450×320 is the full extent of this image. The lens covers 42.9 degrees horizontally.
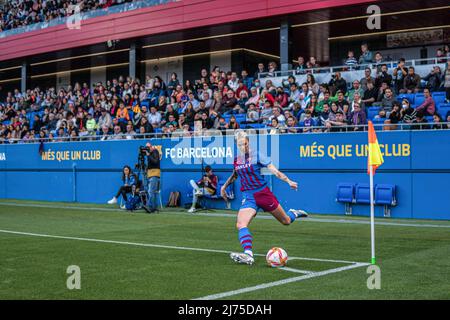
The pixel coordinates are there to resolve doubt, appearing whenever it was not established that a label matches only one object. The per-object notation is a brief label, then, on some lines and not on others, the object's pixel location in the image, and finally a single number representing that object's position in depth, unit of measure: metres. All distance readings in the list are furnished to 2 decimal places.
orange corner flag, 8.48
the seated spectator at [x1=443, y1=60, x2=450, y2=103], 17.89
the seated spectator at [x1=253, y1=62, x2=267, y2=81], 23.80
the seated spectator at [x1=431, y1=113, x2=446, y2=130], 16.56
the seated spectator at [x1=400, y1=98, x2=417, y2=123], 16.89
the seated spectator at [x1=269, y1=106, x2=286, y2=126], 19.55
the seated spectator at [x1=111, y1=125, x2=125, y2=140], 23.78
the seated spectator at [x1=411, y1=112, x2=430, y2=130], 16.84
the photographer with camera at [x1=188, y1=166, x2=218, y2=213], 20.28
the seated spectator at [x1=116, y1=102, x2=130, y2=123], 24.70
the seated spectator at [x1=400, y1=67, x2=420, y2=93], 18.50
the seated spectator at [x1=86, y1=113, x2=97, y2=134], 25.55
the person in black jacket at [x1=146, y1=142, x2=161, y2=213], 20.34
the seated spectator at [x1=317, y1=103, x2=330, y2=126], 18.56
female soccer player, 9.60
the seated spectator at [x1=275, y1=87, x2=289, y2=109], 20.72
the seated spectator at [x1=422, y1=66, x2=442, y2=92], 18.53
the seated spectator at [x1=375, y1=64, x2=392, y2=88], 19.03
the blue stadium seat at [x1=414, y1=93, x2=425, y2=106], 17.94
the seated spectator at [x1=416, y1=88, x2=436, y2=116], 17.02
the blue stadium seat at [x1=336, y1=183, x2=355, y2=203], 17.72
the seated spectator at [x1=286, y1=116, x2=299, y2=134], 19.14
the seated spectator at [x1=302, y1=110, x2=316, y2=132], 18.82
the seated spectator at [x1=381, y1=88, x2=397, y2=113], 18.00
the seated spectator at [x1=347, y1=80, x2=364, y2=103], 19.27
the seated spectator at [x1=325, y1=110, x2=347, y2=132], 17.98
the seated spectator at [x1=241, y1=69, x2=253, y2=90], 24.07
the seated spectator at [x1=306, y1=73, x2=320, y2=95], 20.23
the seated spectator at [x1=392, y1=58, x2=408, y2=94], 19.03
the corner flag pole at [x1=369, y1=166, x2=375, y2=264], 8.45
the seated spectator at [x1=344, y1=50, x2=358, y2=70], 21.31
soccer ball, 8.77
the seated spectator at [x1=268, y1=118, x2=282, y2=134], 19.12
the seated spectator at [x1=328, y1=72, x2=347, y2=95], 19.94
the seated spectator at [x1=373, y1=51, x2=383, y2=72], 20.31
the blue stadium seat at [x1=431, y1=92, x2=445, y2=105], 17.87
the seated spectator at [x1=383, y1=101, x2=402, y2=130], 17.17
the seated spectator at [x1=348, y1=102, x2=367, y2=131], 17.72
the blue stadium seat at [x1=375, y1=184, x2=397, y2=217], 17.06
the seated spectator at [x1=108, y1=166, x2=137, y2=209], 21.34
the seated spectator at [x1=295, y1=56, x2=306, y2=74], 22.97
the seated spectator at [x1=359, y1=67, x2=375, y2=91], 19.20
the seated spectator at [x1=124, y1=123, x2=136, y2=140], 23.22
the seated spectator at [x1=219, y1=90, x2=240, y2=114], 22.34
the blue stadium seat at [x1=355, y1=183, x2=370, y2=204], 17.44
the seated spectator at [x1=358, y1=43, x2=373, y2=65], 21.88
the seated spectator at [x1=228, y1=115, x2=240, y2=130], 19.89
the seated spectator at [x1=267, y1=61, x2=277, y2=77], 23.74
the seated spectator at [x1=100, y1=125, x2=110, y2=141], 24.45
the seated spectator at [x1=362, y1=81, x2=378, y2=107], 18.58
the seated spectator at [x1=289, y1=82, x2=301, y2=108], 20.73
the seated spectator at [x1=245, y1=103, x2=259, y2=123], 20.33
